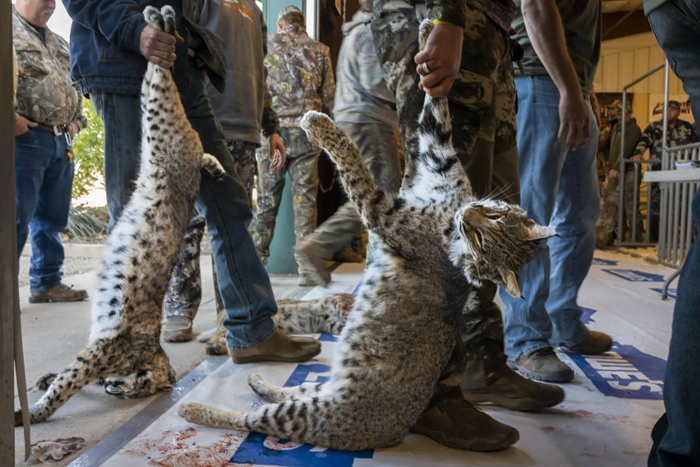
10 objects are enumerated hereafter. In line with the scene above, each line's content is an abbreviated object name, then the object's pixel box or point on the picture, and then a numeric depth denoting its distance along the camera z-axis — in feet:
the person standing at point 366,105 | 13.00
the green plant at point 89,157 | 24.50
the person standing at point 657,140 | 30.19
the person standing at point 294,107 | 18.60
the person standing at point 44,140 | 12.90
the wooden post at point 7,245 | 4.80
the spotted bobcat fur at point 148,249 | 7.97
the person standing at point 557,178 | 8.74
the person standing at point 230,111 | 11.84
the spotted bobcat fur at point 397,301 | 6.41
